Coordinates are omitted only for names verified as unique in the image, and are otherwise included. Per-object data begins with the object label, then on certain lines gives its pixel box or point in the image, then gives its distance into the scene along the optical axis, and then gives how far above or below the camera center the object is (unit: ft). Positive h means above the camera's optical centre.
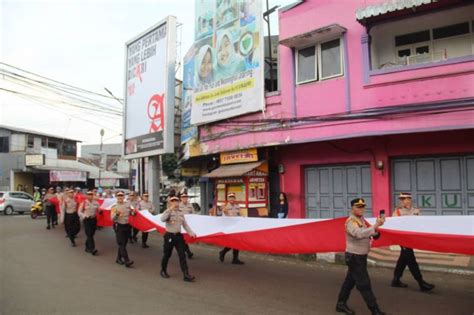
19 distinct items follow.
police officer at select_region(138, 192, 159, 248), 43.43 -2.06
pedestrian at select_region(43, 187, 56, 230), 61.11 -2.99
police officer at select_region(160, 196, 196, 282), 29.53 -3.20
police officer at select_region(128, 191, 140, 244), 43.39 -1.62
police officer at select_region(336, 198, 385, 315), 19.92 -3.38
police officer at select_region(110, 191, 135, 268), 34.47 -2.93
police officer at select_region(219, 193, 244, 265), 34.32 -2.21
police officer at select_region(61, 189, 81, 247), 44.27 -3.07
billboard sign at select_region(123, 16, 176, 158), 60.85 +14.03
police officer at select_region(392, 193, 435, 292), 24.92 -4.57
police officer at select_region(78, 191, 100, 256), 40.01 -2.79
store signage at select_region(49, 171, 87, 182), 123.44 +3.25
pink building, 36.70 +6.81
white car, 93.56 -3.12
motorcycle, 81.66 -4.17
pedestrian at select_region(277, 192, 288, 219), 46.32 -2.34
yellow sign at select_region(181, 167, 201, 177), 66.82 +2.19
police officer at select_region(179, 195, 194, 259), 35.78 -1.70
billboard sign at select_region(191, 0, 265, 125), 48.96 +14.83
